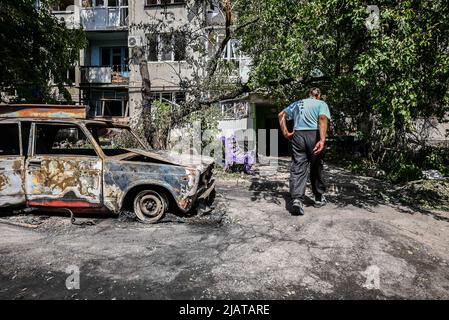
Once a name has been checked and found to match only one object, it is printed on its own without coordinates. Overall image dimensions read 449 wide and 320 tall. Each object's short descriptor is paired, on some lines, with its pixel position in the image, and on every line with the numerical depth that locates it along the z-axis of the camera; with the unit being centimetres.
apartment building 1822
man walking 523
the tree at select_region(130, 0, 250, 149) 985
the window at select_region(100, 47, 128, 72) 2348
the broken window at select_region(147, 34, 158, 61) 1802
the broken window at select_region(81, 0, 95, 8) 2155
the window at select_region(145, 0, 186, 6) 1919
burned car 476
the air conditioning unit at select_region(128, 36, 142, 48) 1218
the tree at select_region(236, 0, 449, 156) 493
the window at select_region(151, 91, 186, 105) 1933
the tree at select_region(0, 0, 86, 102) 932
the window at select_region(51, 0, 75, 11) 2258
